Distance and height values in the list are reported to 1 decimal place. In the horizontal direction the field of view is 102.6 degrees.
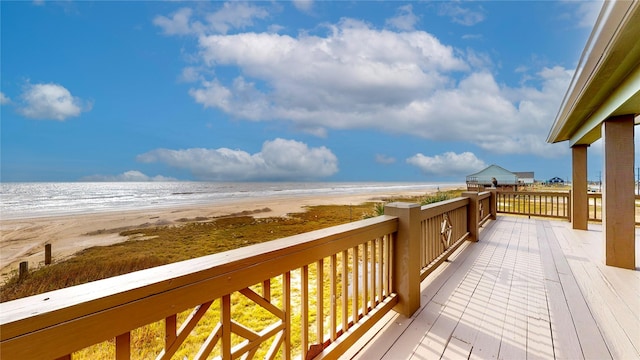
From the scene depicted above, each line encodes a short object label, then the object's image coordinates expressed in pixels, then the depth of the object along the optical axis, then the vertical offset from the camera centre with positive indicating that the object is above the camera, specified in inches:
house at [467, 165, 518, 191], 1514.5 +40.5
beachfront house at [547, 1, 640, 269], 84.3 +43.0
